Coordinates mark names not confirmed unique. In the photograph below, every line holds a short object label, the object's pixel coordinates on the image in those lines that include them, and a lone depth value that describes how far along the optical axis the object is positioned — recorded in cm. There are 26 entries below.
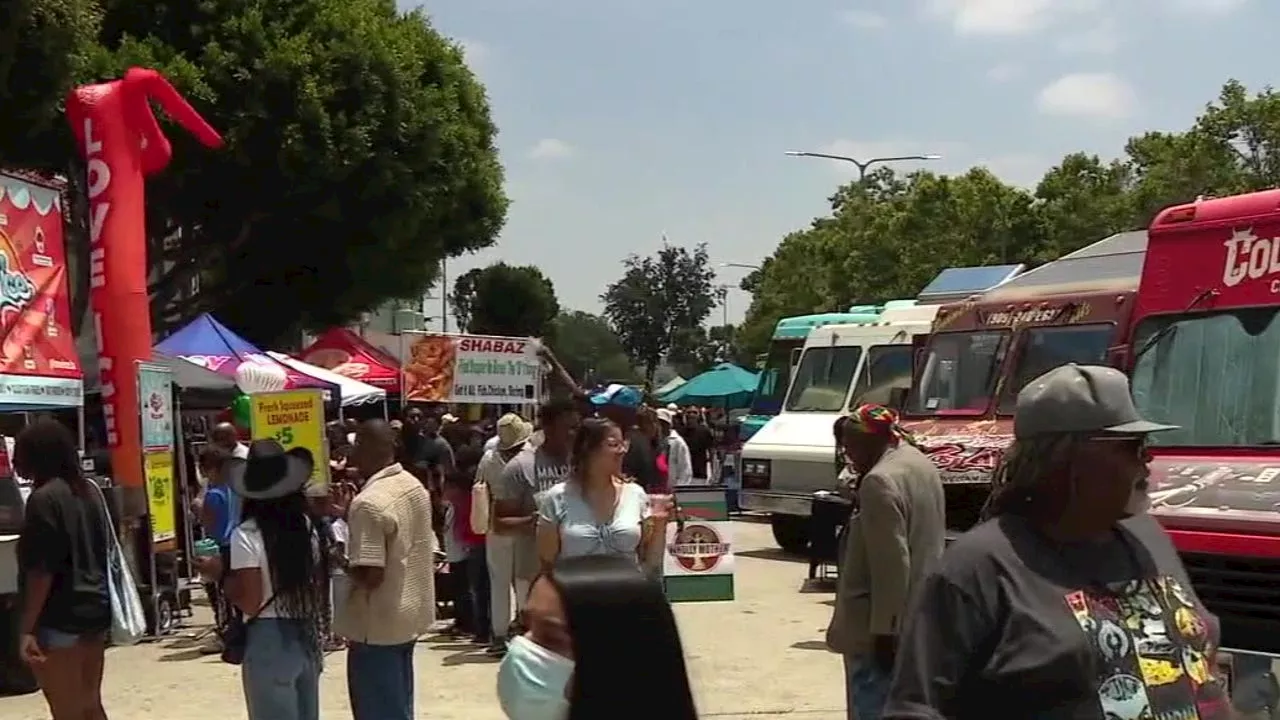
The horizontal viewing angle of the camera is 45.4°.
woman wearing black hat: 546
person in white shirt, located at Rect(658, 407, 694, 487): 1658
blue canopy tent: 1584
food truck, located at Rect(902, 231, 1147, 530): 1138
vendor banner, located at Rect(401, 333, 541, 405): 1967
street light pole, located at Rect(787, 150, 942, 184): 4775
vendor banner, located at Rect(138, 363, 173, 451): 1108
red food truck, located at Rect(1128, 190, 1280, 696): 588
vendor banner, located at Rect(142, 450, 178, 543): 1120
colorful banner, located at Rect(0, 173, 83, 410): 952
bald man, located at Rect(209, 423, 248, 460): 1095
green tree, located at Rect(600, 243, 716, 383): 8638
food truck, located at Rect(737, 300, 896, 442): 1900
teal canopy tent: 3309
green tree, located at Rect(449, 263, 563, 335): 7400
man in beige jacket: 543
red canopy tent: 2206
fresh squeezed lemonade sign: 1170
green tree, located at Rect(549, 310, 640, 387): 8544
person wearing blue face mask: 238
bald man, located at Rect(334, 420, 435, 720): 594
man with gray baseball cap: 269
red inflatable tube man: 1116
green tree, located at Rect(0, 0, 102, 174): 1401
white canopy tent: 1820
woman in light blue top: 656
